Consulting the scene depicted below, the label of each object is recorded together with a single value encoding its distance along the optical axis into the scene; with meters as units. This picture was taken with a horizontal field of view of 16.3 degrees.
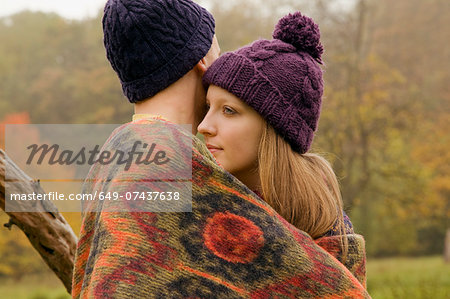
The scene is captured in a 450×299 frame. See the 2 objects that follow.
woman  3.07
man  2.81
